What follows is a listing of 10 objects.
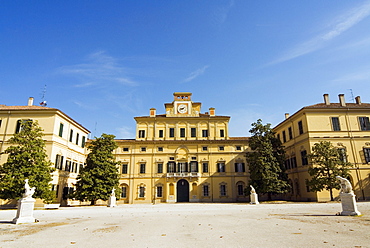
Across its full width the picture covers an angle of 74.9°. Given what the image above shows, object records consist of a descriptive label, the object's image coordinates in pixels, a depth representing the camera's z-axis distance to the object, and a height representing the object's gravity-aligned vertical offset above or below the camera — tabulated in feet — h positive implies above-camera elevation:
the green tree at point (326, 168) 82.53 +6.09
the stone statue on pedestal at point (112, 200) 86.22 -4.36
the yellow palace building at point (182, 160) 118.01 +13.09
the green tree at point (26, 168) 69.82 +5.85
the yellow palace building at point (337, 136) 92.48 +19.28
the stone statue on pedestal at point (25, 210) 37.37 -3.31
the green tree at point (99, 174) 90.48 +5.08
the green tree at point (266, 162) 93.66 +9.39
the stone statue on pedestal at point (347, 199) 38.70 -2.16
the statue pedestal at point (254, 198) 85.46 -4.05
